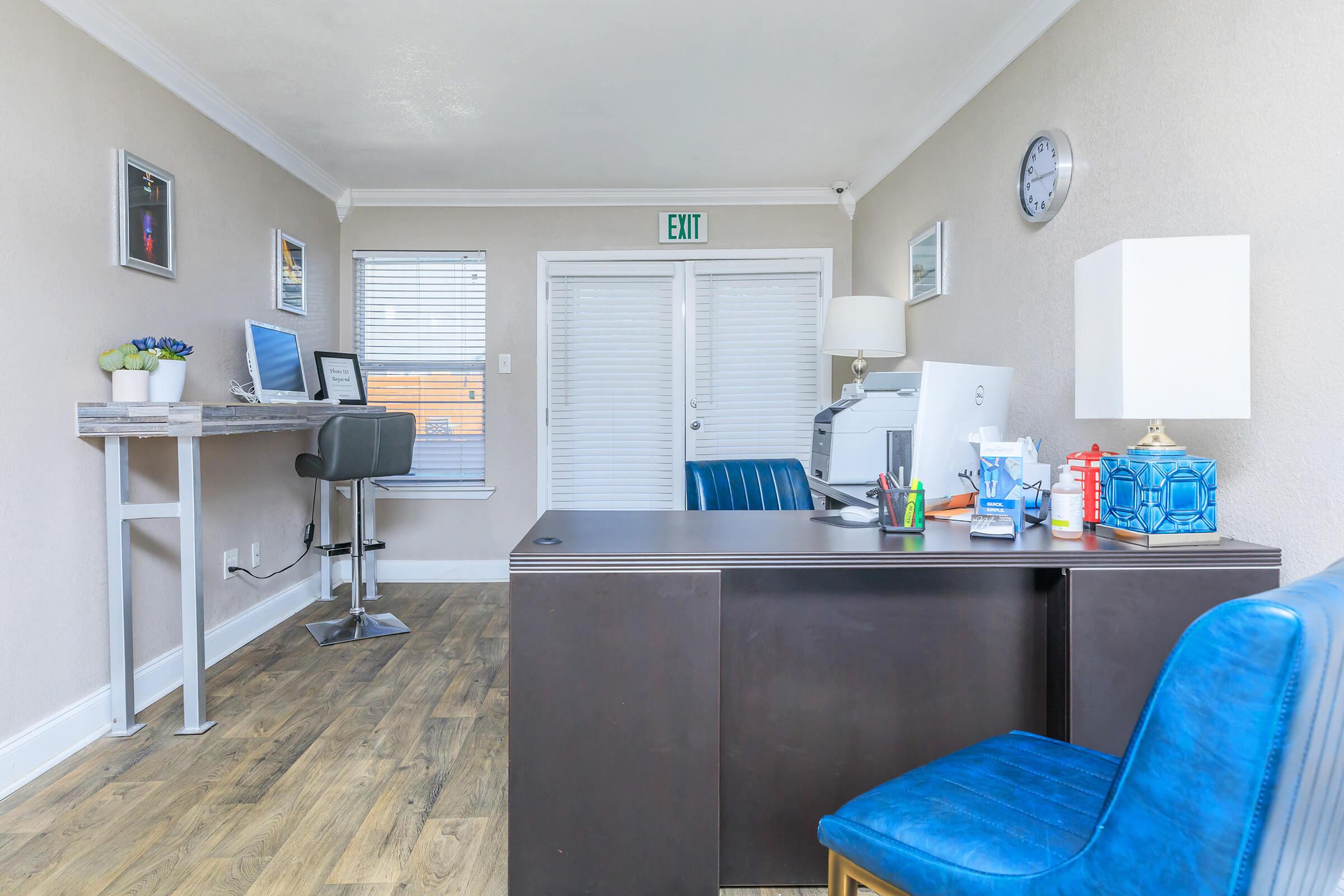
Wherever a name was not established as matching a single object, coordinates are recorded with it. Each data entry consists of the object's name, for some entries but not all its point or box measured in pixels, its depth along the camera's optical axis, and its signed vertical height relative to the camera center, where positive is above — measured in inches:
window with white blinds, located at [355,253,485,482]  180.5 +22.6
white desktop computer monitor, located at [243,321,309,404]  132.0 +14.2
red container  70.1 -3.8
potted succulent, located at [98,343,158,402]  95.8 +8.9
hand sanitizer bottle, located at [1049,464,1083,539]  66.3 -6.6
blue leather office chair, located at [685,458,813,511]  112.0 -7.5
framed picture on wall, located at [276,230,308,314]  148.0 +34.2
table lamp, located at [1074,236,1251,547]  58.1 +8.8
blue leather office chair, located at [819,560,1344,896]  25.5 -12.6
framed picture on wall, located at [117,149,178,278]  102.1 +32.6
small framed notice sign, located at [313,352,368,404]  159.9 +13.4
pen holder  69.4 -6.8
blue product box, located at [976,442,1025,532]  67.7 -4.0
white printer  111.6 +1.4
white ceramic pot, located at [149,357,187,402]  99.6 +7.9
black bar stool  127.6 -4.7
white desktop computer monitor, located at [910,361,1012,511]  74.2 +2.0
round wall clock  90.9 +34.3
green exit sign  179.2 +51.8
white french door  180.9 +21.4
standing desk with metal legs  93.9 -10.5
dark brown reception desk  57.4 -19.7
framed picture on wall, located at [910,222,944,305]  127.5 +31.8
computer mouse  74.5 -8.0
